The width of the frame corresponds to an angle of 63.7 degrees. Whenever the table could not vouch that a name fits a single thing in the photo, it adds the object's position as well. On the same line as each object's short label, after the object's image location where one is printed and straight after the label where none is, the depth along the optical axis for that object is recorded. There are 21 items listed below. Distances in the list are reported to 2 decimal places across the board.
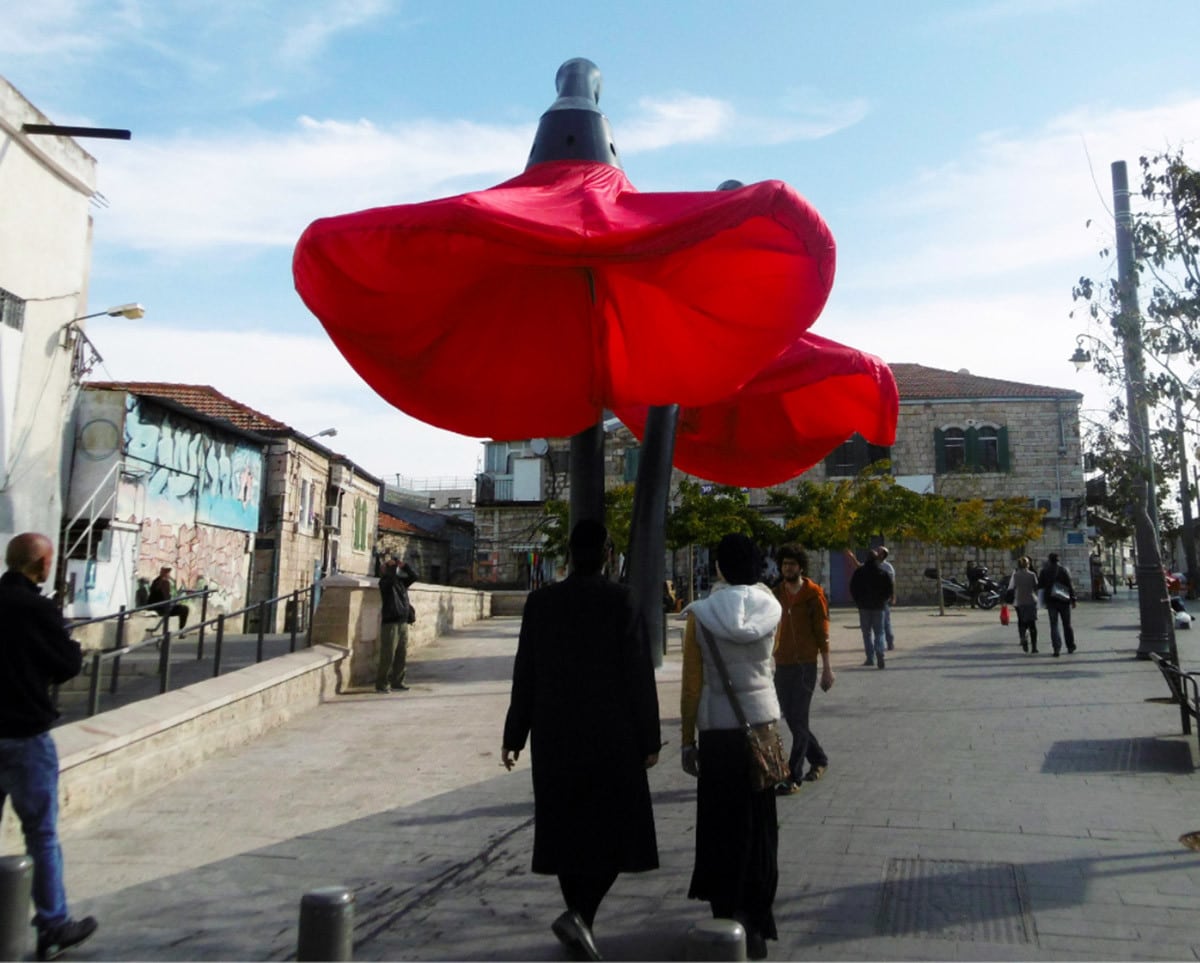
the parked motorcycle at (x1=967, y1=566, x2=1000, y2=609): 29.36
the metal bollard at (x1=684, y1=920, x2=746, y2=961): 2.94
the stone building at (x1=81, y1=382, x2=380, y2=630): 27.28
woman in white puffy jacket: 3.81
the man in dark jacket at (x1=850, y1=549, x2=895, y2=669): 13.10
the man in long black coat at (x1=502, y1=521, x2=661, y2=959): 3.73
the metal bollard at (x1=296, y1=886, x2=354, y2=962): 3.29
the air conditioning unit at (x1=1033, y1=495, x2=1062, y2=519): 34.53
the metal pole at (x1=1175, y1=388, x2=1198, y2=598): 6.90
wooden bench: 7.03
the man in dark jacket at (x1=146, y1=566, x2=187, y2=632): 17.45
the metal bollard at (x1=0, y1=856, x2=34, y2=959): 3.66
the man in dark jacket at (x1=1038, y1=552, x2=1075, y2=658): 14.06
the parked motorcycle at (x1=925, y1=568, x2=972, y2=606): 30.88
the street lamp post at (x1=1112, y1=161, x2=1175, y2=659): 7.33
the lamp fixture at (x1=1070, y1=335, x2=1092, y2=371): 8.07
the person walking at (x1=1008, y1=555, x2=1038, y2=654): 14.44
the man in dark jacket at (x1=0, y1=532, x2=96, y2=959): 3.79
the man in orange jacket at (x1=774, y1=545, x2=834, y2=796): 6.46
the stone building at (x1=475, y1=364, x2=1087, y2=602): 34.50
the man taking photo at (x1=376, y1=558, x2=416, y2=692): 11.16
